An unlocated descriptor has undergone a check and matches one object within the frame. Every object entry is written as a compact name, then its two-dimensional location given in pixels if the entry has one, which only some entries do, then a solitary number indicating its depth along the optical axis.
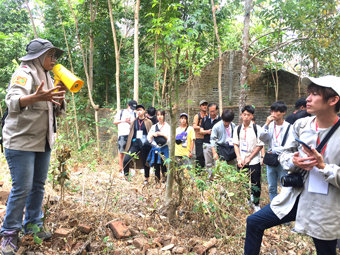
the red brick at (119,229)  2.62
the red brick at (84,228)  2.60
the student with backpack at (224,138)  4.71
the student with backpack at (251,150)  4.25
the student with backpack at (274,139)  3.84
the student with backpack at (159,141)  5.13
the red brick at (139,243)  2.52
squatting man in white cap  1.77
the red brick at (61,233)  2.49
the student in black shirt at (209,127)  5.40
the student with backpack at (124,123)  6.02
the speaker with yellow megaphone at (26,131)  2.17
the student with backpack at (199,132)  5.72
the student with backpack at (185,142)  5.19
